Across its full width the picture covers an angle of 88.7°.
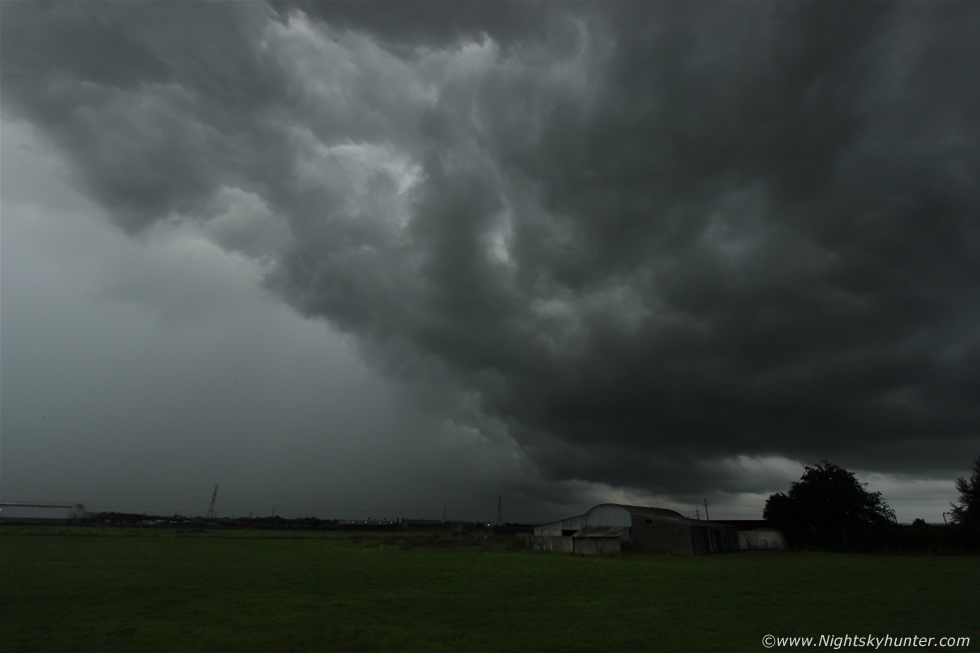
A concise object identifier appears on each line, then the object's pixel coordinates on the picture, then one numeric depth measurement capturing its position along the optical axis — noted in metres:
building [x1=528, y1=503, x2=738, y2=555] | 54.00
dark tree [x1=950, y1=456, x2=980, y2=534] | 58.97
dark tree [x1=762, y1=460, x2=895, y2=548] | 64.12
